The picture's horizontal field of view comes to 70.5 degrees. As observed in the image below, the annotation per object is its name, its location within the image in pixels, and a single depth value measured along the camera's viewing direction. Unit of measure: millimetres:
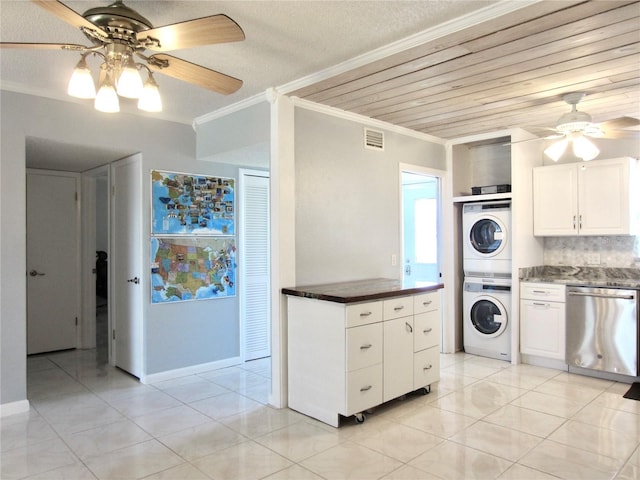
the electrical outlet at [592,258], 4594
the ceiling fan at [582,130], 3428
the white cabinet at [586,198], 4195
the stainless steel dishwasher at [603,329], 3865
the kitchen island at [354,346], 3051
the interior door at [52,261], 5117
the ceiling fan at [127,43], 1796
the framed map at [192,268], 4125
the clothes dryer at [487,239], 4625
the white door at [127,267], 4129
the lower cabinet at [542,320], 4305
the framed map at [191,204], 4117
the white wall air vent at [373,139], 4156
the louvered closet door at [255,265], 4676
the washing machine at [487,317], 4664
